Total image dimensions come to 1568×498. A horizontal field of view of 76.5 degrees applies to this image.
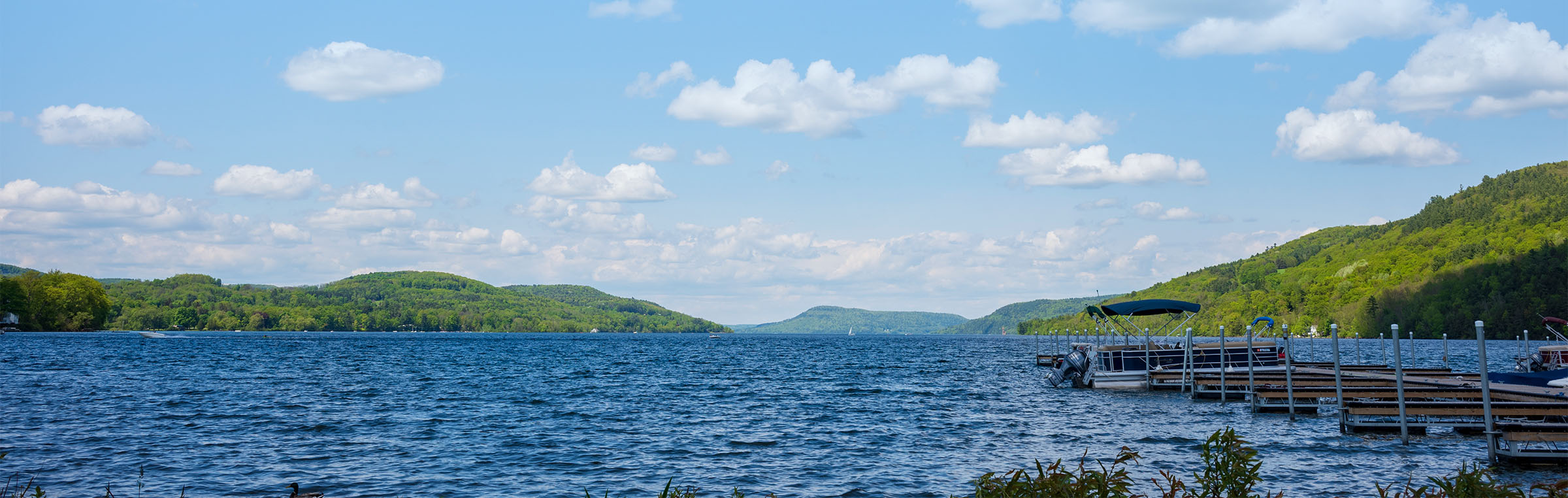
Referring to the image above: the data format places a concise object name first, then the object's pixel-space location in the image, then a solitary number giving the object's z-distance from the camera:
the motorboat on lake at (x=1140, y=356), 51.44
